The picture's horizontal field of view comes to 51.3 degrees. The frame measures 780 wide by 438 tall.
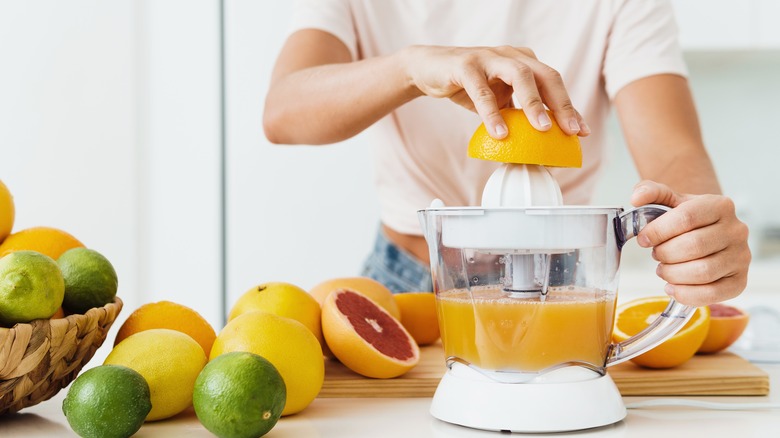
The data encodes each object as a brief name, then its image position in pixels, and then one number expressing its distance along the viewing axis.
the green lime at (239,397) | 0.67
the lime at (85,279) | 0.81
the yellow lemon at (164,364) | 0.75
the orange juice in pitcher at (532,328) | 0.76
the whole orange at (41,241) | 0.88
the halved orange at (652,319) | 0.94
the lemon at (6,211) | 0.89
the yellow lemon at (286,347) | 0.77
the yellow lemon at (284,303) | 0.94
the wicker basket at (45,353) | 0.69
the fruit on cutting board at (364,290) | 1.06
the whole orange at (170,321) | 0.88
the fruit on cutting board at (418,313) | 1.12
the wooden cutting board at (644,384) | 0.91
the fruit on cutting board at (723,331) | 1.06
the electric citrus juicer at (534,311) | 0.74
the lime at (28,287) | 0.70
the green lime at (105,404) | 0.67
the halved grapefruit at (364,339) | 0.90
